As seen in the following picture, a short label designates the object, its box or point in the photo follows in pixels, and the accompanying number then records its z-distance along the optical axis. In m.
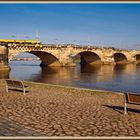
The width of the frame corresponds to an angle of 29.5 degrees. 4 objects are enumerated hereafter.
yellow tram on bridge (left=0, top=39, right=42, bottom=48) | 56.88
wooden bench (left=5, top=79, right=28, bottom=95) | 15.04
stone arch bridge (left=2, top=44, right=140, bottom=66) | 55.52
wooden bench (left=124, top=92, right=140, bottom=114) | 9.91
